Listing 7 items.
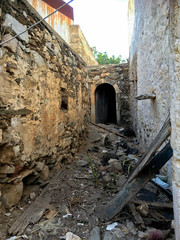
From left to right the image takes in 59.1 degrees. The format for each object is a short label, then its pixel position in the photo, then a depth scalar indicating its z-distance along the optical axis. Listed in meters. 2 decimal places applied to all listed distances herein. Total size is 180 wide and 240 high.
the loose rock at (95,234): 1.51
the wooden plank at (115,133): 6.09
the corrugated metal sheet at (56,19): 5.47
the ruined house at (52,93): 1.69
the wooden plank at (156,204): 1.81
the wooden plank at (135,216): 1.59
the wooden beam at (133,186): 1.55
